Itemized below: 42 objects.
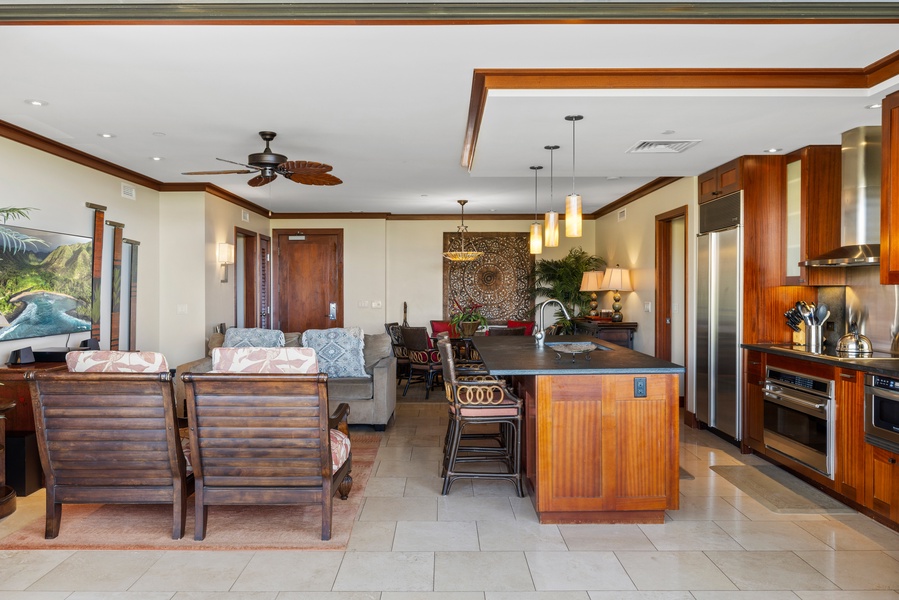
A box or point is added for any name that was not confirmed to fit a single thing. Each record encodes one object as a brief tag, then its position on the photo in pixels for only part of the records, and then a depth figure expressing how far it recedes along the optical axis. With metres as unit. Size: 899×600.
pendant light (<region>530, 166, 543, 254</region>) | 5.04
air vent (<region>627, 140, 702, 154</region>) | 4.25
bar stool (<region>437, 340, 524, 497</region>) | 3.59
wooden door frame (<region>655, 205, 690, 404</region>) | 6.50
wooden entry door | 9.38
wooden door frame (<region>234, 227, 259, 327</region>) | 8.38
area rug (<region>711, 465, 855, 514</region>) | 3.49
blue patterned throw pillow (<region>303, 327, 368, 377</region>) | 5.32
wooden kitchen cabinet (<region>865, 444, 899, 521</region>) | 3.13
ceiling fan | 4.16
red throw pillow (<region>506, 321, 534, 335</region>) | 8.43
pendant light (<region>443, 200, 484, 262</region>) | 8.34
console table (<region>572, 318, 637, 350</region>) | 7.28
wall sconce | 7.01
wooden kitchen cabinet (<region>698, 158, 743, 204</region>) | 4.75
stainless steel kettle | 3.73
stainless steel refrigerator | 4.76
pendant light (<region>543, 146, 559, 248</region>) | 4.46
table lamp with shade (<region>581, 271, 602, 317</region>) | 7.84
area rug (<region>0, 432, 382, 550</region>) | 2.93
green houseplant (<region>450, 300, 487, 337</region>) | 7.04
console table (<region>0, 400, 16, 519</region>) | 3.31
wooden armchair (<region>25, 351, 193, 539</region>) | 2.78
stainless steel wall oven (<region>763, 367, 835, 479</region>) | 3.65
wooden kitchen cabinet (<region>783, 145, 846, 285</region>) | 4.39
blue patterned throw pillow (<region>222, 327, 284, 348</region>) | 5.26
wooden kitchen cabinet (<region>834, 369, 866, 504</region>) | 3.39
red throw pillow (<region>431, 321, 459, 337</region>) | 8.71
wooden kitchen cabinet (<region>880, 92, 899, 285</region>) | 3.19
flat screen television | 4.29
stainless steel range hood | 3.82
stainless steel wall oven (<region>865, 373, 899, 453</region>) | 3.11
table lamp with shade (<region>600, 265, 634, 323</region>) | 7.35
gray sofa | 5.25
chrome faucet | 4.65
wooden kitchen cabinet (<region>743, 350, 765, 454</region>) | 4.45
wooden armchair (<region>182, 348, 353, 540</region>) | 2.78
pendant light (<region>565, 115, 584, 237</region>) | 3.81
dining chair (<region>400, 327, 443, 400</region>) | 6.94
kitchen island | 3.18
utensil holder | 4.07
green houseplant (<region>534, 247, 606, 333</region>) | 8.78
